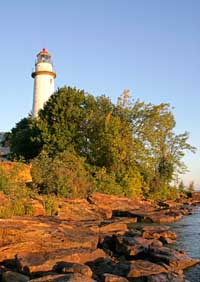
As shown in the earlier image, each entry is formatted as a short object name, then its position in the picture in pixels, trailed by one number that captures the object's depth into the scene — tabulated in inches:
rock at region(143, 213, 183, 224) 859.4
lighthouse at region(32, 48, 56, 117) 1765.5
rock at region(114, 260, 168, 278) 386.3
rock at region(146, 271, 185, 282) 354.6
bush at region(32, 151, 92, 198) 890.1
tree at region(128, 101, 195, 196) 1353.3
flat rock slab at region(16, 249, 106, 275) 377.1
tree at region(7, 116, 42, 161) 1370.6
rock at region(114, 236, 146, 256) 495.2
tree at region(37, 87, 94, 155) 1293.1
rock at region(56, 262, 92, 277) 363.6
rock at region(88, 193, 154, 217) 945.6
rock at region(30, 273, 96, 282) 317.4
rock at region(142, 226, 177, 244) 597.6
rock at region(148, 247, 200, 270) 432.8
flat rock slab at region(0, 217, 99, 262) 443.5
